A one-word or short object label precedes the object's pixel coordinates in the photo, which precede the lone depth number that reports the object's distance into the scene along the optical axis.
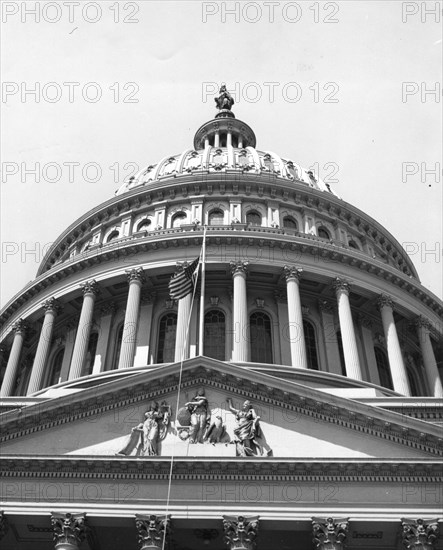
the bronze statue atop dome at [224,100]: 70.25
